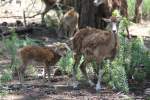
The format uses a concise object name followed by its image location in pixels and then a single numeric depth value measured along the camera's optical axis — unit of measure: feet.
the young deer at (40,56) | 31.01
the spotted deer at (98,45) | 30.27
